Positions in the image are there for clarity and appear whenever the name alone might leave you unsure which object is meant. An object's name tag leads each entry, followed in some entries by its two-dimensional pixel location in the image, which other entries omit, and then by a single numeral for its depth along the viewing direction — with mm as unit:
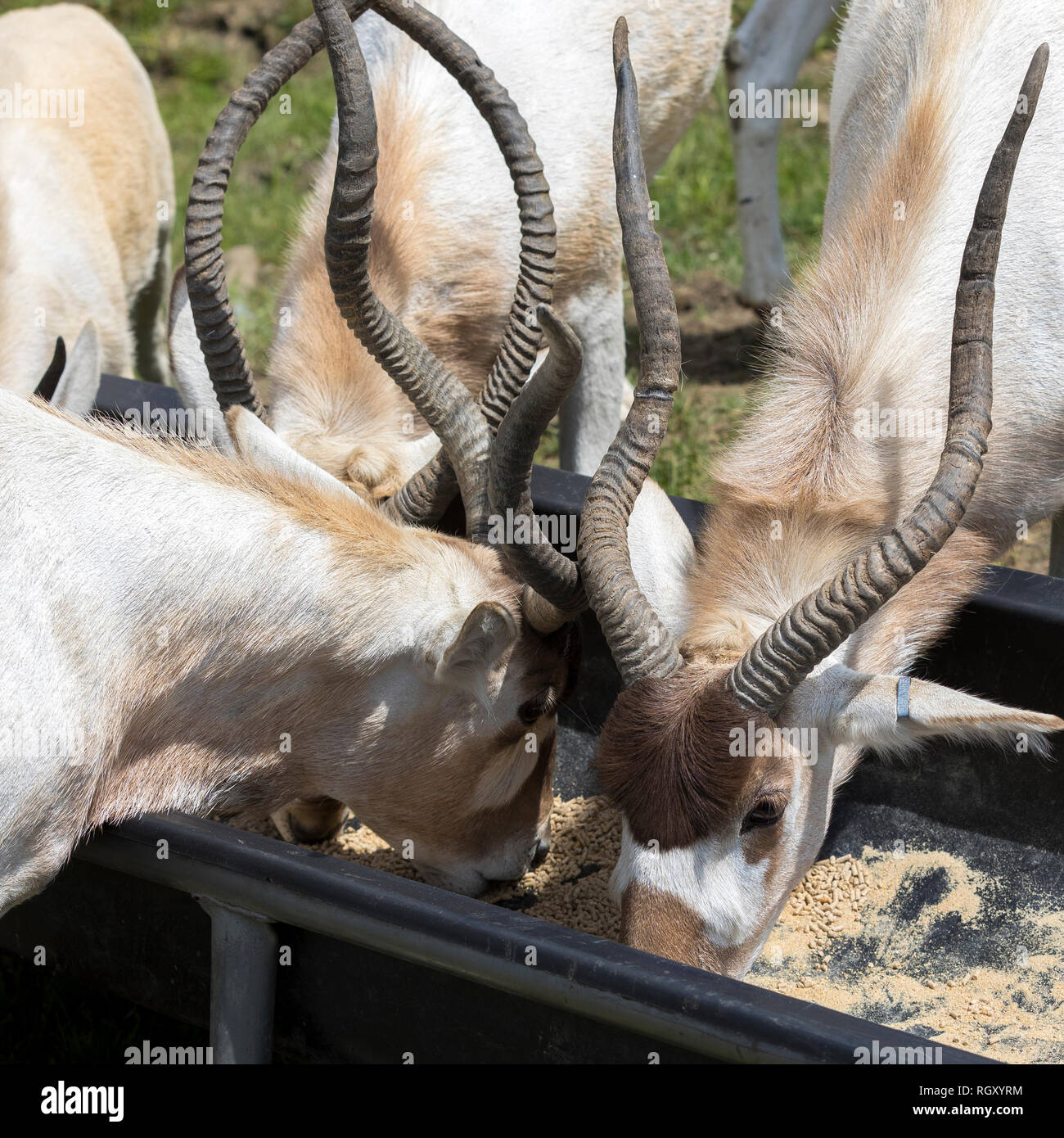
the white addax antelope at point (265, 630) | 2916
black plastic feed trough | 2385
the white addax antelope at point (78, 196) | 5555
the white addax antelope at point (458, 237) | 4082
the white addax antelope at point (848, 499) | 2953
